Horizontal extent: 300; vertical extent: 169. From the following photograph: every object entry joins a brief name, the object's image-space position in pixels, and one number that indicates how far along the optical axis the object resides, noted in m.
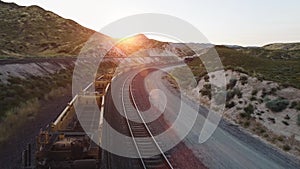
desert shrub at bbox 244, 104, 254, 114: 22.80
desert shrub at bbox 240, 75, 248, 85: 30.20
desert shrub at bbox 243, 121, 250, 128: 20.25
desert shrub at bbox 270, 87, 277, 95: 25.83
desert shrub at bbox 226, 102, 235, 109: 24.98
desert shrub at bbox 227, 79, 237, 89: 31.43
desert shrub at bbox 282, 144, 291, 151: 15.82
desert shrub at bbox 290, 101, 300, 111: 21.37
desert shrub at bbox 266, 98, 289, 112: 21.92
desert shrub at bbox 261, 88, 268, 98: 25.73
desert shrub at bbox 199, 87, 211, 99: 30.45
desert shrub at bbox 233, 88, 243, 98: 26.91
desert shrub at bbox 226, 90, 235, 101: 27.11
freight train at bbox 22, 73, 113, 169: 9.85
